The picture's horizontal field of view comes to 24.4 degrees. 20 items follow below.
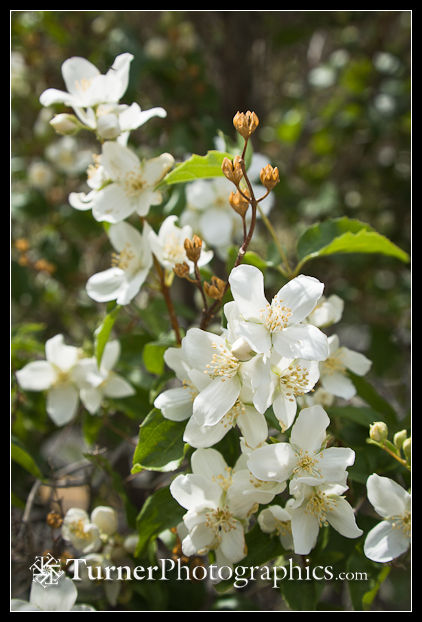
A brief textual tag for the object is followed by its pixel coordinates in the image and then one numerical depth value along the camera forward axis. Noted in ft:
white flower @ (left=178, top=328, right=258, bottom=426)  0.85
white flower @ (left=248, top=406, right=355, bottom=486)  0.86
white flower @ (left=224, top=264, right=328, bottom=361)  0.84
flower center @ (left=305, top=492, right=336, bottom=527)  0.88
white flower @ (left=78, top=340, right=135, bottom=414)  1.09
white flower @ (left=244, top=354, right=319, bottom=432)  0.85
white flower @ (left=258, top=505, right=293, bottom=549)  0.93
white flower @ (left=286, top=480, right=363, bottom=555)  0.88
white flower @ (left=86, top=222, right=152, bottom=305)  1.00
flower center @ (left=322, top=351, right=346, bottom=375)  1.01
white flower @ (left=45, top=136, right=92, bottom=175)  1.70
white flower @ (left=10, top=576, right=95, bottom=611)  0.98
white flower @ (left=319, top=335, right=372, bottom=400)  0.99
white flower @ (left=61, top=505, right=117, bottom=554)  1.02
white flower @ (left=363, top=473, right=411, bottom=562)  0.92
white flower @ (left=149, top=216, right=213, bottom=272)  0.97
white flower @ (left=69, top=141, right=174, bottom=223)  0.98
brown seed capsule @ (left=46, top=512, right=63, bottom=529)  1.02
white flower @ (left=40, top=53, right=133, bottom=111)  0.97
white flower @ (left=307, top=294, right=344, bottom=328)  1.00
